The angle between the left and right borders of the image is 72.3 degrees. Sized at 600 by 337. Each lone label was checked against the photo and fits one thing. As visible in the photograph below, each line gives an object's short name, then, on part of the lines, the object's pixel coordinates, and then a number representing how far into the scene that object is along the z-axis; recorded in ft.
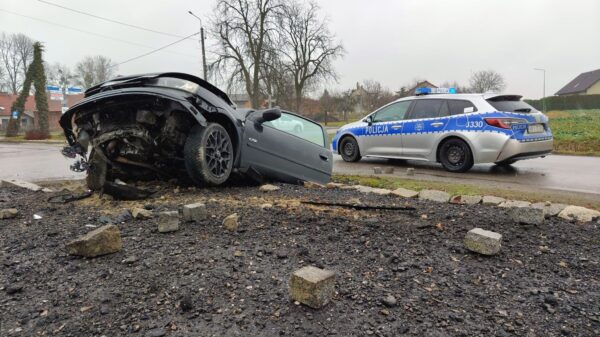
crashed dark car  14.38
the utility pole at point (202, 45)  95.02
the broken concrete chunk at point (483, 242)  8.61
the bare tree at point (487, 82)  216.88
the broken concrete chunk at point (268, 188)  16.66
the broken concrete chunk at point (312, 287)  6.57
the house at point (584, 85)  235.81
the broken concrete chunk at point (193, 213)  11.20
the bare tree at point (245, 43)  114.62
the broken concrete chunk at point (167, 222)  10.32
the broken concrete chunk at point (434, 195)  15.33
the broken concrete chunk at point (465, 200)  14.85
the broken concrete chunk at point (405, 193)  16.01
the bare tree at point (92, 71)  198.49
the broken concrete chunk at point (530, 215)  10.73
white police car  25.50
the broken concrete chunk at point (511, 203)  14.41
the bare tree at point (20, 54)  196.95
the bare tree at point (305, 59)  135.74
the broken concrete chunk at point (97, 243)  8.55
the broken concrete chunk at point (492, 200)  15.03
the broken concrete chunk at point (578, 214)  12.14
